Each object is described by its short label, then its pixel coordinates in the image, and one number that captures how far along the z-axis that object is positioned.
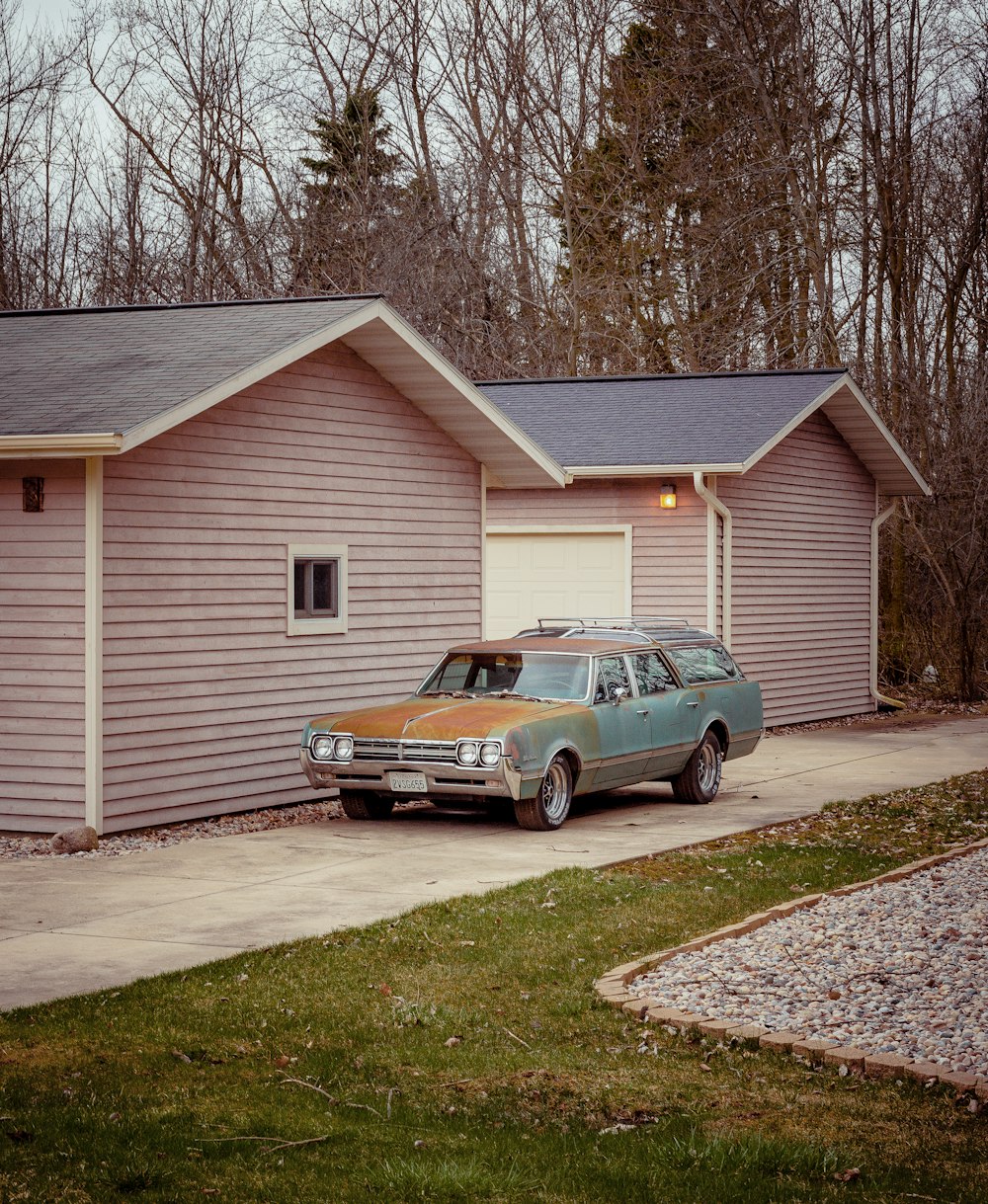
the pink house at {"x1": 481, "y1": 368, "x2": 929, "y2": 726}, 20.27
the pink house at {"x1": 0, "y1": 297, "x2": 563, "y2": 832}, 12.26
